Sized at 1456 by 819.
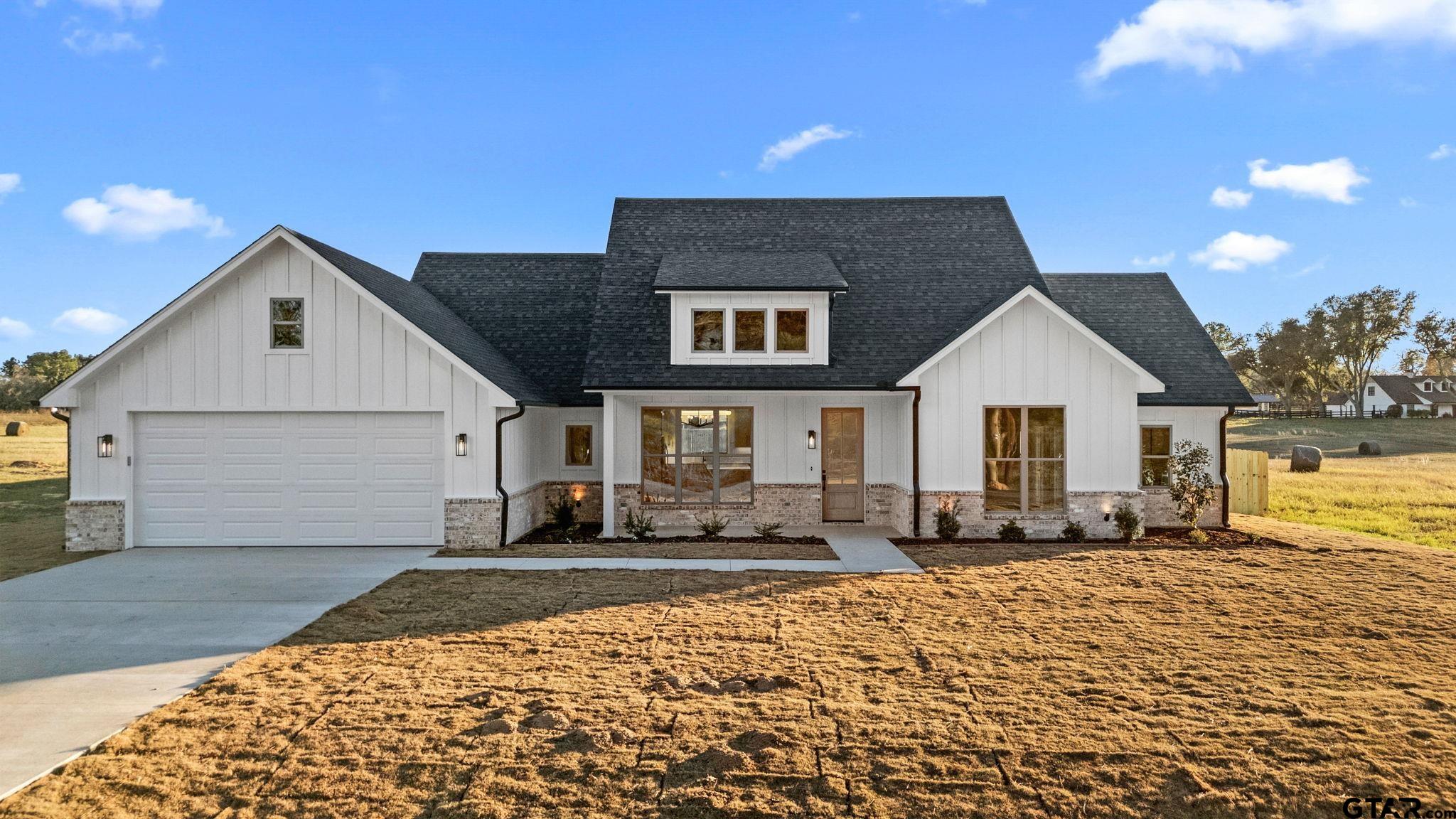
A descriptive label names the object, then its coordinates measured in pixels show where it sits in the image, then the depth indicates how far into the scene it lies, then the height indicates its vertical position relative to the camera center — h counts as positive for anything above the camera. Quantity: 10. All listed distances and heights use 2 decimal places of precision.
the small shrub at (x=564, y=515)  14.30 -1.86
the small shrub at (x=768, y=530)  13.25 -2.03
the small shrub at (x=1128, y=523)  12.99 -1.86
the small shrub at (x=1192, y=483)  13.52 -1.18
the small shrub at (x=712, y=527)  13.51 -1.99
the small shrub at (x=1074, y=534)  12.98 -2.06
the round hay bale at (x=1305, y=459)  26.25 -1.36
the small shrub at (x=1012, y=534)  12.95 -2.05
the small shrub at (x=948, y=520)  12.92 -1.78
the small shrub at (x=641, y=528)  13.30 -1.99
